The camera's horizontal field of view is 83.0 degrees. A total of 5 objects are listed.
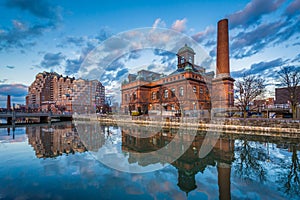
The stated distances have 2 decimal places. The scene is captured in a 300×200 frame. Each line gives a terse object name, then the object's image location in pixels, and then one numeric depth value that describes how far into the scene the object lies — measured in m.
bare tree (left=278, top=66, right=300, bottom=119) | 20.11
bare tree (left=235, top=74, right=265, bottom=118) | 24.03
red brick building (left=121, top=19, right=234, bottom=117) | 32.75
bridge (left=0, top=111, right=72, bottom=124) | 33.69
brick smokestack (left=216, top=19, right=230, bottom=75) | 32.47
